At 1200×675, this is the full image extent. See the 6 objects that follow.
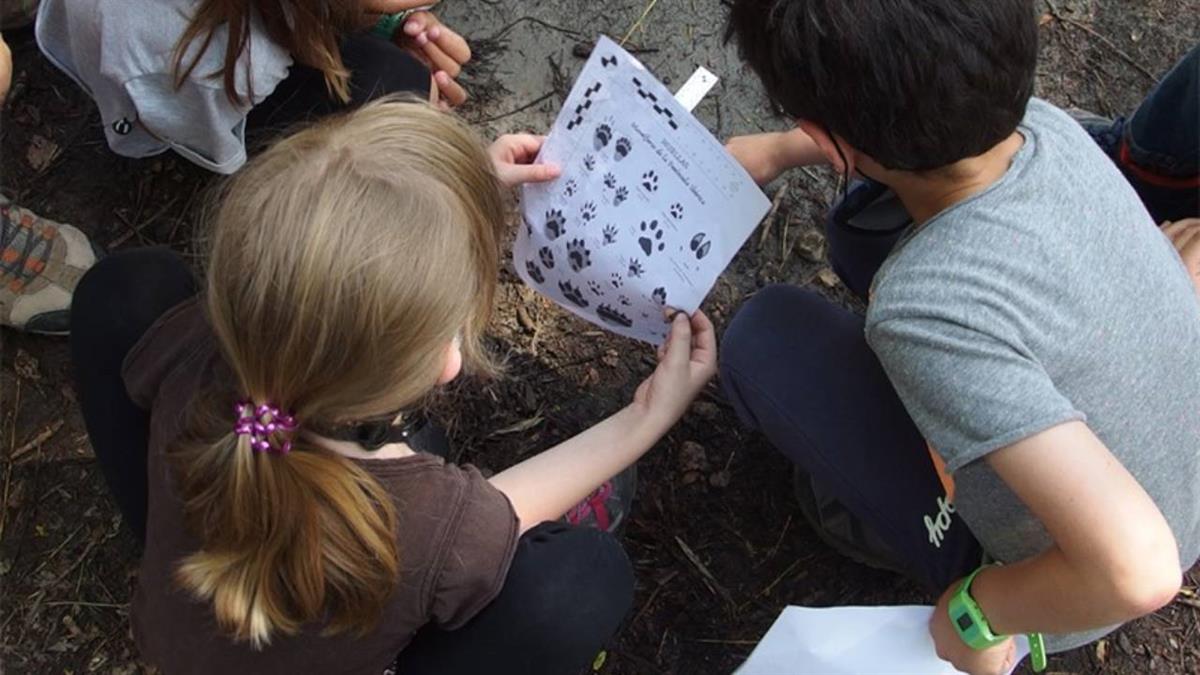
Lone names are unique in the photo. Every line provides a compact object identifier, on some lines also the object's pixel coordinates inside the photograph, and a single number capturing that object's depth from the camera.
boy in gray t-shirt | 0.95
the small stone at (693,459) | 1.68
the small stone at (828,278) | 1.78
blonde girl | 0.91
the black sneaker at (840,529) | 1.54
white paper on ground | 1.34
